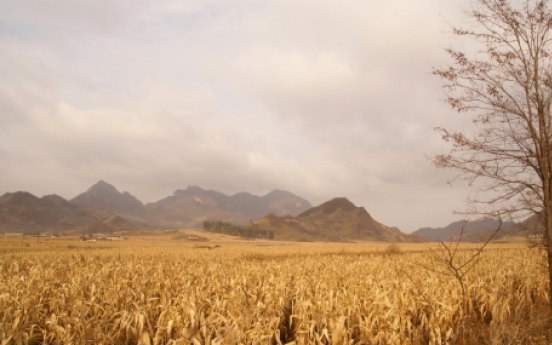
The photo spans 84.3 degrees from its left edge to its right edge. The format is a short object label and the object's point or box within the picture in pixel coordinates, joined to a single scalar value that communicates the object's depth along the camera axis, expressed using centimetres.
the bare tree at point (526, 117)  750
